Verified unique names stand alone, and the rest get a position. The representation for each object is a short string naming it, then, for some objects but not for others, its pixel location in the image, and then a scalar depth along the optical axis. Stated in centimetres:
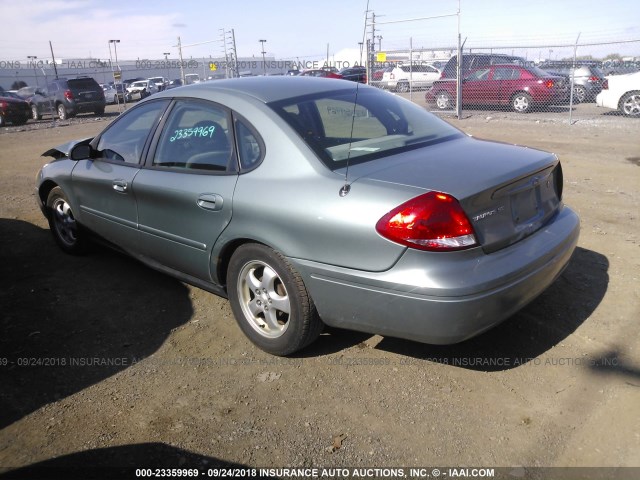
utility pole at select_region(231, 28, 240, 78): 2445
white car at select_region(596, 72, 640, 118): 1348
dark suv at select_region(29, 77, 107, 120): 2236
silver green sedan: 266
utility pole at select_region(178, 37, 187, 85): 2850
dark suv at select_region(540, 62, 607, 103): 1677
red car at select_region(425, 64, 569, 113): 1541
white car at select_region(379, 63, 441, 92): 2491
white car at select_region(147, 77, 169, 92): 3713
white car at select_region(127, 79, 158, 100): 3494
